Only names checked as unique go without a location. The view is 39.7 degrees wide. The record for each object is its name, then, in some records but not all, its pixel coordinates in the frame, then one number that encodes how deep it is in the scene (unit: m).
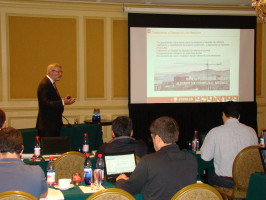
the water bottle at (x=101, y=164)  3.11
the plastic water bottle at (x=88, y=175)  2.97
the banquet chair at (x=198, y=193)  2.25
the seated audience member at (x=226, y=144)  3.98
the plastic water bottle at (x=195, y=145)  4.80
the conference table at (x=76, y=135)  5.74
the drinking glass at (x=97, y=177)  2.93
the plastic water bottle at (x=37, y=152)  4.01
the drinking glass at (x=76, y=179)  3.01
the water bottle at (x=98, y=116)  7.05
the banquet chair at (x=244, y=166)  3.74
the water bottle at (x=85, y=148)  4.47
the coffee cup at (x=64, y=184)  2.84
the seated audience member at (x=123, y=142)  3.24
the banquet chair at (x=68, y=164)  3.50
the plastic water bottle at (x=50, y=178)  2.96
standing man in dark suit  5.58
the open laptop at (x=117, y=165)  3.07
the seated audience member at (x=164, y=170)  2.43
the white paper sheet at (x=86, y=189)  2.74
